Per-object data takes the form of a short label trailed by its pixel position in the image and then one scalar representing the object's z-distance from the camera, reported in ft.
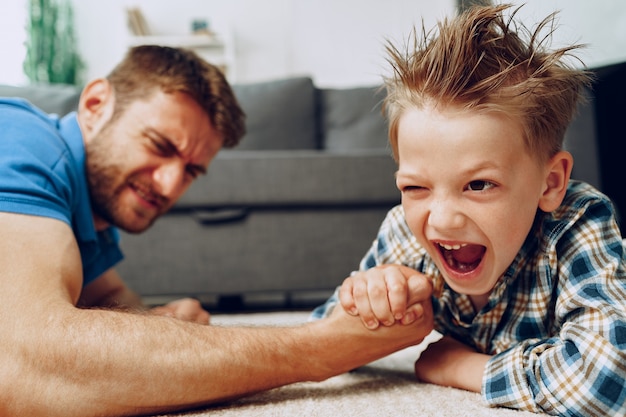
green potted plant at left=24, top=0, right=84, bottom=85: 11.00
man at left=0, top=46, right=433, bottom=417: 2.03
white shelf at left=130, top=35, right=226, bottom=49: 12.16
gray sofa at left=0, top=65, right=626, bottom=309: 5.85
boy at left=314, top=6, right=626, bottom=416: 2.15
